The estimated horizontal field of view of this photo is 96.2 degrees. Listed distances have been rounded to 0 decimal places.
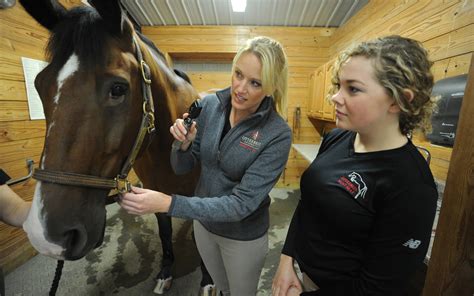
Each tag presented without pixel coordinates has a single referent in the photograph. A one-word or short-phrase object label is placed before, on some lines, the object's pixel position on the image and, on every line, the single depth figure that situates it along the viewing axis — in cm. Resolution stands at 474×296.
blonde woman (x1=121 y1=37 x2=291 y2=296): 80
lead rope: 119
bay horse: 64
